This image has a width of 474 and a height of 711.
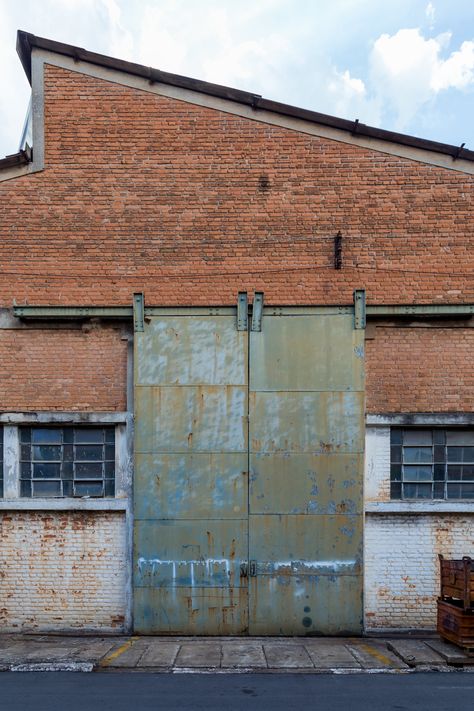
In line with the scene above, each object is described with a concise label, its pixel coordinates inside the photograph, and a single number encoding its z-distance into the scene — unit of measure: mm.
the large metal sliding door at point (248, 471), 11062
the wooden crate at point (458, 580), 9695
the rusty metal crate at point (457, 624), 9617
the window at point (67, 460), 11500
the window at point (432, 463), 11430
